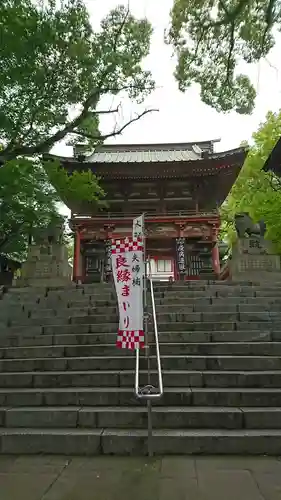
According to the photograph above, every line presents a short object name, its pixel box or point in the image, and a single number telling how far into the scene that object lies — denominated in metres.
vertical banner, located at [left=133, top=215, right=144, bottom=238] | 5.62
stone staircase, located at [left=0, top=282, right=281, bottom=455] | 3.64
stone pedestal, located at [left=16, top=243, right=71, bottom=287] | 11.05
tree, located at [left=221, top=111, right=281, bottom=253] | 11.11
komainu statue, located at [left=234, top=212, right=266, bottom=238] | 11.35
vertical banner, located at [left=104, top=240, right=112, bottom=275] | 17.81
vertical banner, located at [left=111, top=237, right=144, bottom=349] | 3.77
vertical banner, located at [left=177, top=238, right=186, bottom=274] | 17.92
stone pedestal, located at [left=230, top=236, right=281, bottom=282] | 10.57
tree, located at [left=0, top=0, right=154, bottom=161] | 5.97
